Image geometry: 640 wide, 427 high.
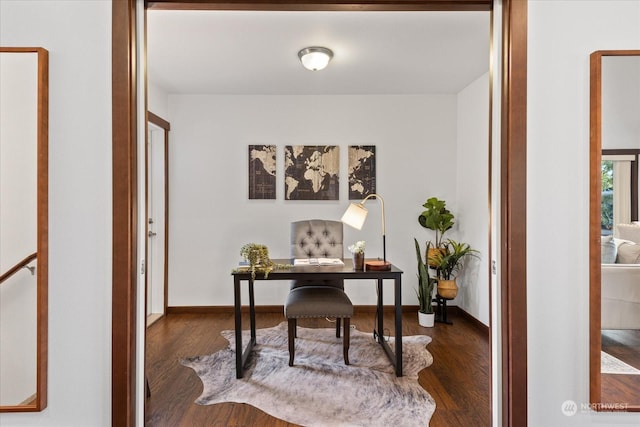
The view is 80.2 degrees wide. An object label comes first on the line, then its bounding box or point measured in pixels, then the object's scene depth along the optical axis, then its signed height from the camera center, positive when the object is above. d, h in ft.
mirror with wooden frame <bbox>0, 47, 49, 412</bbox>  4.68 -0.21
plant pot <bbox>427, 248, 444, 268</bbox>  12.68 -1.46
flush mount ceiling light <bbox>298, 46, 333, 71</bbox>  9.52 +3.94
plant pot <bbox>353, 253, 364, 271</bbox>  8.99 -1.15
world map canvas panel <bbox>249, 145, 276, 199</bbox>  13.85 +1.47
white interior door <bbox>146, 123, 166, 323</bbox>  13.48 -0.22
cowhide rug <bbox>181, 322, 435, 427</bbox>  7.01 -3.72
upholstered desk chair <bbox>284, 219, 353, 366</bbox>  8.92 -2.05
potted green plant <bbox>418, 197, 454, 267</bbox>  12.88 -0.19
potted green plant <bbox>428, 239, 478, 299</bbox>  12.37 -1.71
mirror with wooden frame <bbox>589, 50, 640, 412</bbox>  4.74 -0.35
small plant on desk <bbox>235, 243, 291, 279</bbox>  8.61 -1.05
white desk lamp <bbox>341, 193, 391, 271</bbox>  9.32 -0.11
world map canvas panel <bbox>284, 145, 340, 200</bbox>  13.87 +1.45
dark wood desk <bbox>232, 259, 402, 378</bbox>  8.33 -1.44
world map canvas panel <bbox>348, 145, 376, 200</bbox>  13.89 +1.49
